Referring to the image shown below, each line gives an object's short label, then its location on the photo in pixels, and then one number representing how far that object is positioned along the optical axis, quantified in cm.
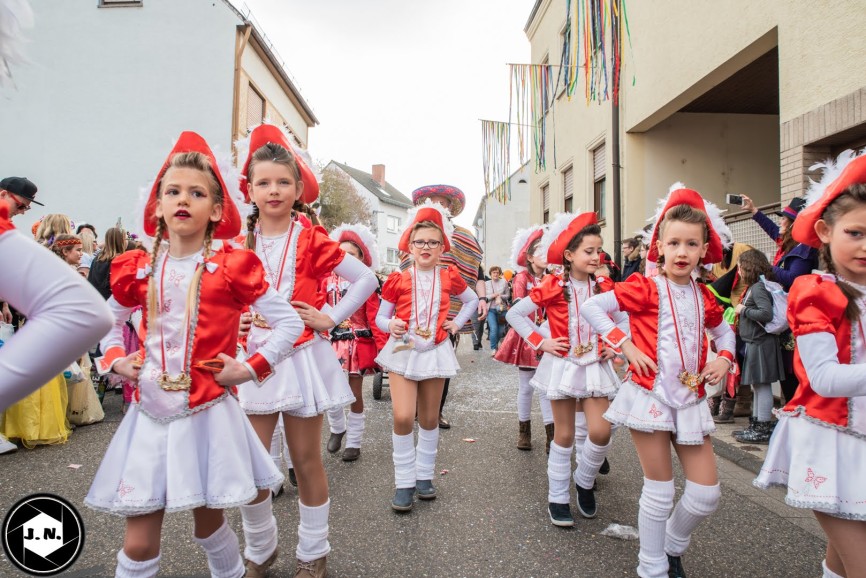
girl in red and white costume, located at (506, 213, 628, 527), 378
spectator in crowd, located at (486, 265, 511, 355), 1370
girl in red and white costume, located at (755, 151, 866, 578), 203
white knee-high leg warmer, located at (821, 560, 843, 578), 225
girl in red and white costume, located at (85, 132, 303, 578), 206
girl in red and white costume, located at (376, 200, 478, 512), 411
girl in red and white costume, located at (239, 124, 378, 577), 286
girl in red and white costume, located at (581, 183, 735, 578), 279
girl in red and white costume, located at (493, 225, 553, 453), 558
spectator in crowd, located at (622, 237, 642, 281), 843
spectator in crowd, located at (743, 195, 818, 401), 434
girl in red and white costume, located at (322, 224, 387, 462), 522
